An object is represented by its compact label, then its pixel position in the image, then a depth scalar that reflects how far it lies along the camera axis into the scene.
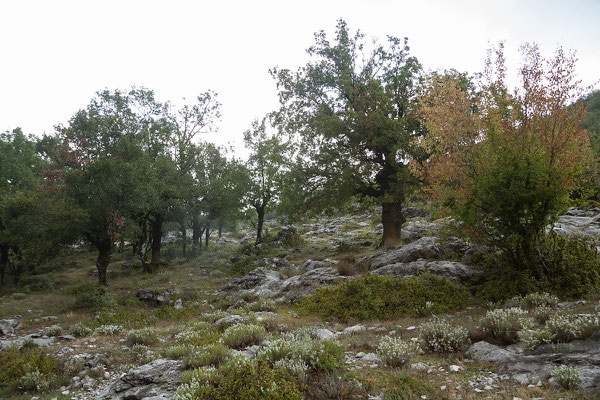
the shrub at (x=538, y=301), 8.65
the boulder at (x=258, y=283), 17.52
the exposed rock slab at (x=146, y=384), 5.99
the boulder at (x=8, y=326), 13.38
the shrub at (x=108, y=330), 12.38
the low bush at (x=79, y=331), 12.41
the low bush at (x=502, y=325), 6.78
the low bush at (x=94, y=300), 17.34
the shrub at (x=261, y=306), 13.88
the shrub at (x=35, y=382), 7.55
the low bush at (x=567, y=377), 4.51
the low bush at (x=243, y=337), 8.57
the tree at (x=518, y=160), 9.59
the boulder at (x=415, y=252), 15.77
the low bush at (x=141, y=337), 10.63
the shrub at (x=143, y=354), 8.68
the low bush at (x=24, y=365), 8.02
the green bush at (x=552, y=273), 9.76
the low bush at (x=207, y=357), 6.87
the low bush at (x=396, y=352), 6.18
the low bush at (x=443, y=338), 6.87
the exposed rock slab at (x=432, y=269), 12.77
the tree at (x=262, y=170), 36.69
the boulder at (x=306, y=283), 15.30
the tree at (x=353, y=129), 20.19
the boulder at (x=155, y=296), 18.33
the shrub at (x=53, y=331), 12.59
